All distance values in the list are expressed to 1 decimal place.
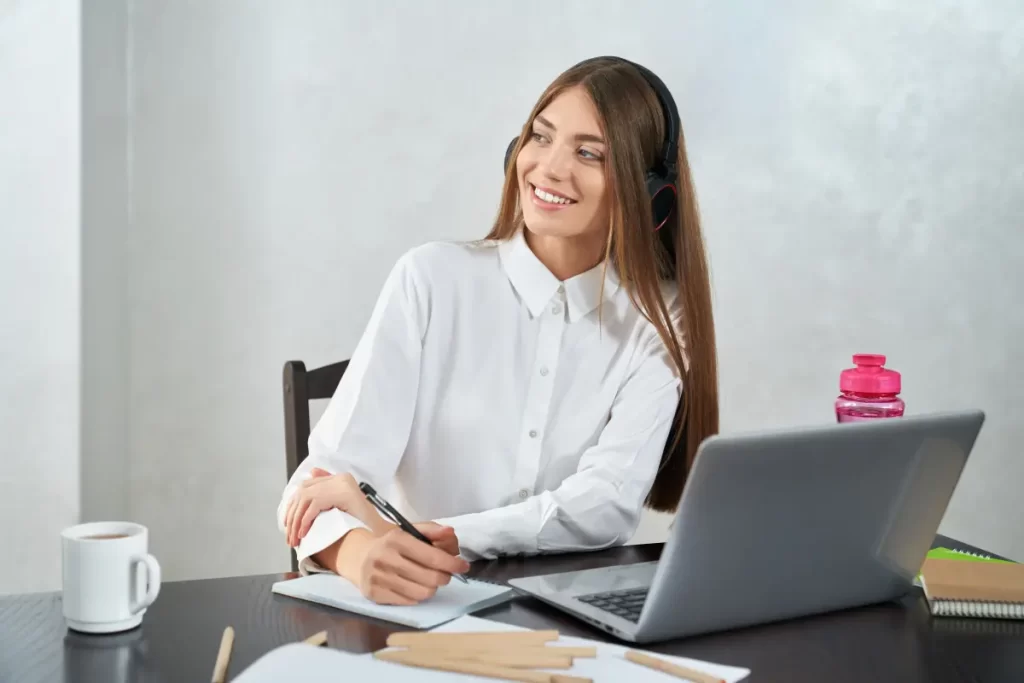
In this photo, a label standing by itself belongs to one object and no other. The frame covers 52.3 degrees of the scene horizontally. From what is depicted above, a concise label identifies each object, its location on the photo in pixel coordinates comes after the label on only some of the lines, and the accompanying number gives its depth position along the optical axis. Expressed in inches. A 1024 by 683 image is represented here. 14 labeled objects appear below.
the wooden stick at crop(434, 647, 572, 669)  29.7
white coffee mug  33.4
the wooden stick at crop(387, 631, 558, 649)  31.1
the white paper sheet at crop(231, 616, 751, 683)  28.3
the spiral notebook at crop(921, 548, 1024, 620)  39.4
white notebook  35.7
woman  58.1
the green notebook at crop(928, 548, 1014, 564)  45.8
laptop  32.5
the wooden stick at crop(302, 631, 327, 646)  31.7
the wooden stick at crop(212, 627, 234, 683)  28.7
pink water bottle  50.3
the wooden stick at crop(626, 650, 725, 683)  29.3
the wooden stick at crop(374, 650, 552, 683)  28.6
